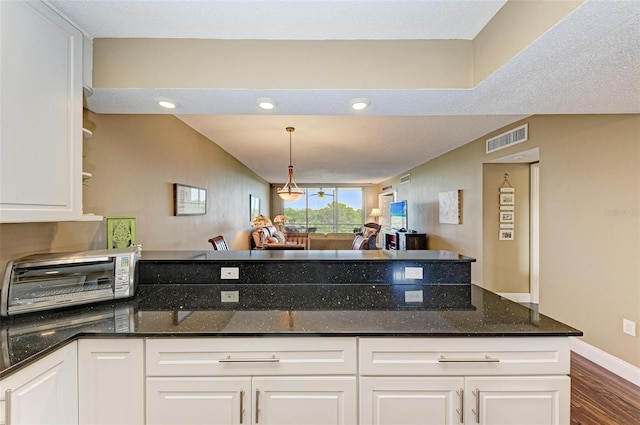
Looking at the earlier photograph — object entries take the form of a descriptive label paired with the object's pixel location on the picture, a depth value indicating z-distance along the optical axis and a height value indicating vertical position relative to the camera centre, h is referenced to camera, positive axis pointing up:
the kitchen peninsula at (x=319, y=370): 1.26 -0.71
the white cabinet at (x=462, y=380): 1.26 -0.75
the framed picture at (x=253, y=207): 6.98 +0.16
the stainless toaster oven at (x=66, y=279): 1.38 -0.36
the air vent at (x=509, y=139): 3.35 +0.95
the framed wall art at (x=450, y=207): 4.73 +0.11
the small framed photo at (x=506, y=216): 4.08 -0.04
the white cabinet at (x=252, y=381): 1.27 -0.76
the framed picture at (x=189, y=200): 3.17 +0.16
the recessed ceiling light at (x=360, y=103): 1.80 +0.72
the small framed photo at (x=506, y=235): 4.12 -0.32
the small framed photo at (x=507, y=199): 4.07 +0.21
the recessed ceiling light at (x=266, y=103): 1.82 +0.73
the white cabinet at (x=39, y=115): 1.19 +0.45
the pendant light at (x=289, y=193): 4.97 +0.36
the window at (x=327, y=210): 10.87 +0.11
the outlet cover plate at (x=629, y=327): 2.32 -0.94
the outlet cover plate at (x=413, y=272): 1.96 -0.41
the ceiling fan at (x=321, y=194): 10.02 +0.71
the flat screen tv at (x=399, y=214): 7.41 -0.04
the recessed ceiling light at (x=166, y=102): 1.83 +0.73
